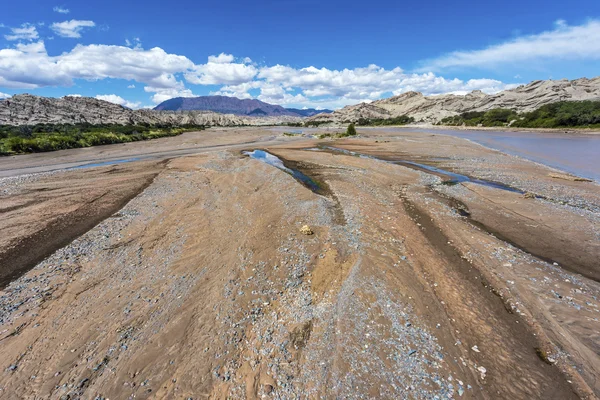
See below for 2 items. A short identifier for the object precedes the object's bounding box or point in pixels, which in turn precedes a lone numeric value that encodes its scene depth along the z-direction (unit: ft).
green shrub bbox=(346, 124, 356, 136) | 227.20
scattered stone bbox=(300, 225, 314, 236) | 36.10
